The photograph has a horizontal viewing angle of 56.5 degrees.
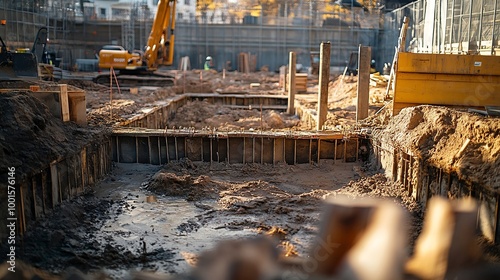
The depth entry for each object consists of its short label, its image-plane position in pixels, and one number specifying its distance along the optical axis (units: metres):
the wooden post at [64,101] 9.79
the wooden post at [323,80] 12.78
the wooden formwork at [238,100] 21.20
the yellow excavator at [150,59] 22.23
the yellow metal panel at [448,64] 11.15
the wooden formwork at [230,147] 11.34
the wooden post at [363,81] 12.23
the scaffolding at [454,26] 16.02
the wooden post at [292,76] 18.38
